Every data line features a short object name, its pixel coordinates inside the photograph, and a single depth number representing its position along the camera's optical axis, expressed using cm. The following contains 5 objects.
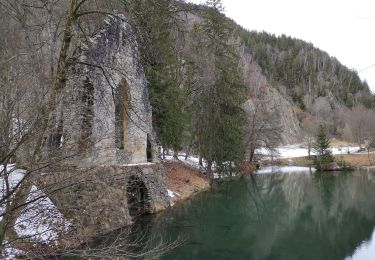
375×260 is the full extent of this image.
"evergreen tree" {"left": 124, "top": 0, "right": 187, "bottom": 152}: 2339
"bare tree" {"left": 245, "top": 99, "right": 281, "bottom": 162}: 4112
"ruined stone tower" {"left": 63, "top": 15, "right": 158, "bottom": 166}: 1386
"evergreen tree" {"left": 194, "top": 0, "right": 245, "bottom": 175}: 2906
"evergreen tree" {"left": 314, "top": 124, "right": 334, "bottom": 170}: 4341
